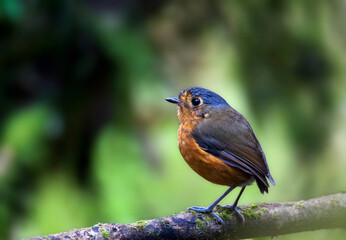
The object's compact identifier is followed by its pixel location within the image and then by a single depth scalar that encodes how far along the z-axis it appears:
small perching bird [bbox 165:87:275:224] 5.14
